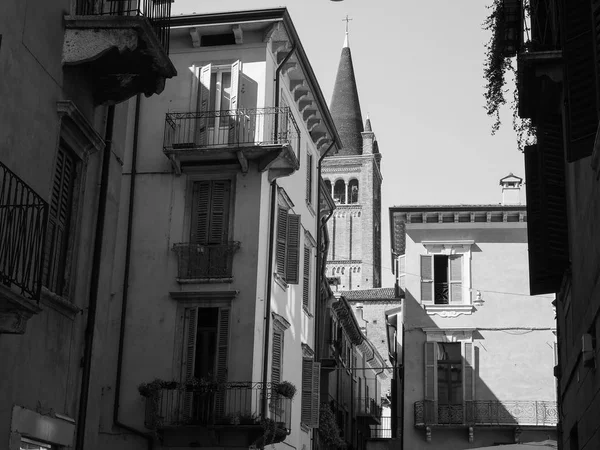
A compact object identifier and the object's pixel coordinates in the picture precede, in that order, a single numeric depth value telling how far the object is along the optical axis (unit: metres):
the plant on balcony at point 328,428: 31.70
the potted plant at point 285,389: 22.97
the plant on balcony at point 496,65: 12.29
